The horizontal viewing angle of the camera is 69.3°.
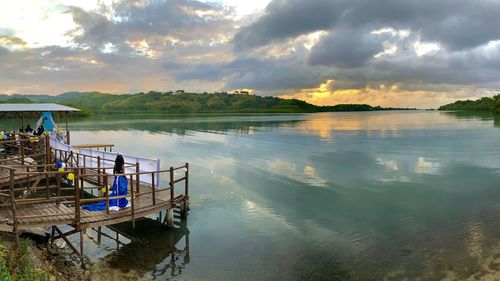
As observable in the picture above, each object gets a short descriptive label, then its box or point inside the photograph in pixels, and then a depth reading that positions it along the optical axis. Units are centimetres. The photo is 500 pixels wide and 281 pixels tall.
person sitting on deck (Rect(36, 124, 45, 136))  3431
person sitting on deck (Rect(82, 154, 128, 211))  1667
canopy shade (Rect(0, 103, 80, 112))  3061
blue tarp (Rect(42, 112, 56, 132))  3678
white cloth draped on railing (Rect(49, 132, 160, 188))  2176
